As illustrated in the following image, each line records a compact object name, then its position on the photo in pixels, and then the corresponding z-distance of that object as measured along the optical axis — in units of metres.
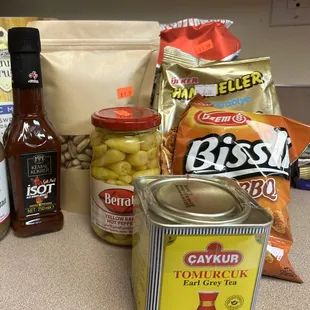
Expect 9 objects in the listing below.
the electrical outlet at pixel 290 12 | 0.88
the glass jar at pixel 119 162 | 0.55
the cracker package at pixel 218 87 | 0.71
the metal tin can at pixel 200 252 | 0.36
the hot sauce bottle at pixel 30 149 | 0.52
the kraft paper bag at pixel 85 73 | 0.63
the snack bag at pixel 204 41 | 0.80
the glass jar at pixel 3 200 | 0.56
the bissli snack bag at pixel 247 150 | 0.58
